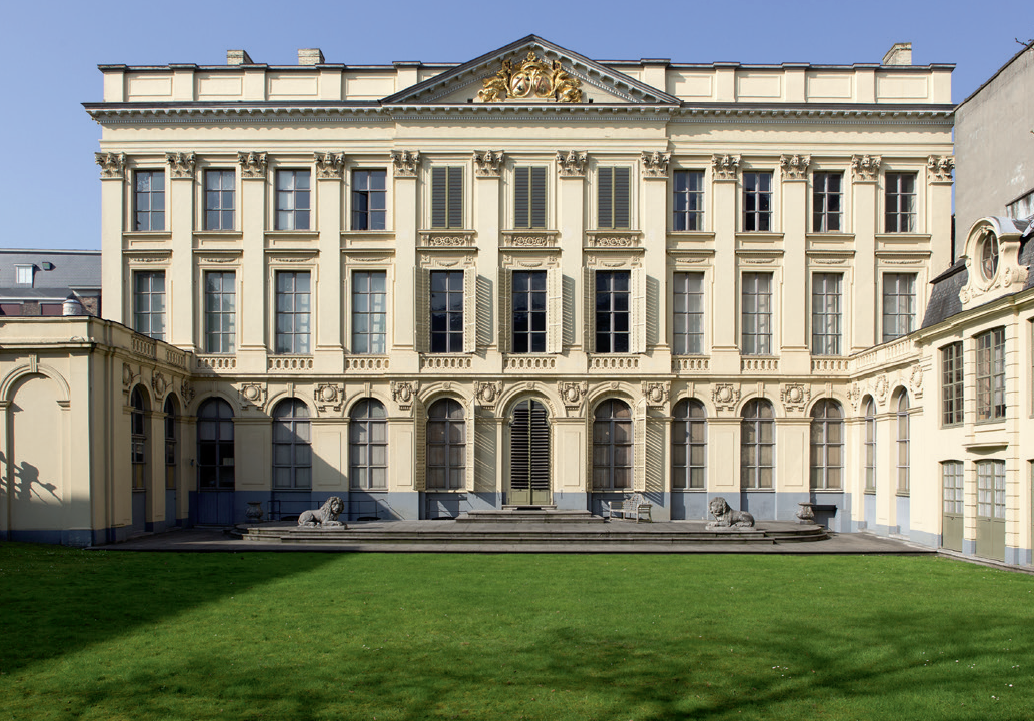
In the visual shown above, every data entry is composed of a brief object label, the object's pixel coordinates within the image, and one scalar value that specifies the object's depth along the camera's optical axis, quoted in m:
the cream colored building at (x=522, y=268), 34.31
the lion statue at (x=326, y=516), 29.86
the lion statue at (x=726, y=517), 29.62
